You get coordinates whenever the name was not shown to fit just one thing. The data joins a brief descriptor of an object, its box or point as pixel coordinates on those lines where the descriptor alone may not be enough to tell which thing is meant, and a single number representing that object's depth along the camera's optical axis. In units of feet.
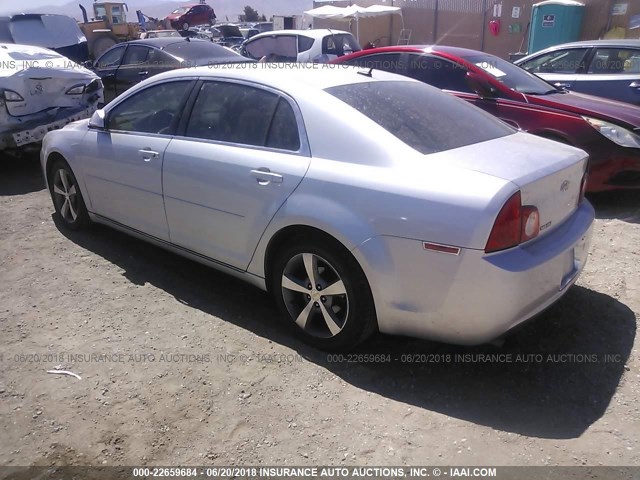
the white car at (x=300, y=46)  38.14
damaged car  20.17
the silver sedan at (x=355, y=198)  8.16
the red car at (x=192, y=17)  120.57
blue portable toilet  51.60
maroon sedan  16.44
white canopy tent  69.21
